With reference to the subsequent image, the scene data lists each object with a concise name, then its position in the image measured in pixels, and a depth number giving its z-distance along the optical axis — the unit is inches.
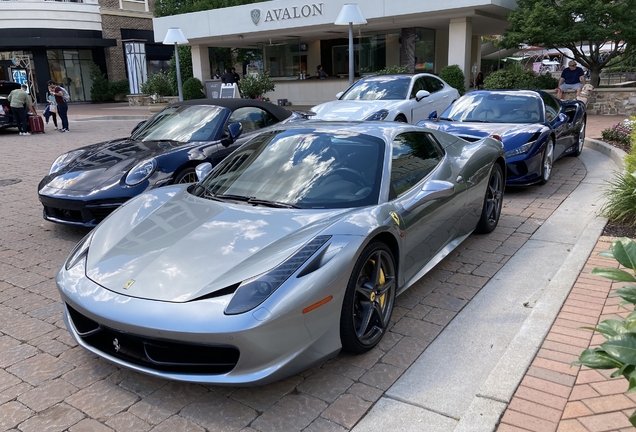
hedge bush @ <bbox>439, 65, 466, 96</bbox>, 704.4
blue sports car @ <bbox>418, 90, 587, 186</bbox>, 287.9
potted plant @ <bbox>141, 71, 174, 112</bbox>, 980.6
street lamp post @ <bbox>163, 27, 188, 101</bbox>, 724.0
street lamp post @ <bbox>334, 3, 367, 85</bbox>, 523.8
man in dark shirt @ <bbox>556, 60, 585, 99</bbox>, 615.2
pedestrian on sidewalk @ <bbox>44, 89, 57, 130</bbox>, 725.3
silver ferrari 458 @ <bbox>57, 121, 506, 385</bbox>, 105.7
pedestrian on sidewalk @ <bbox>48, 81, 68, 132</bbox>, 703.7
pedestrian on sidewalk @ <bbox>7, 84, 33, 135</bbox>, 647.1
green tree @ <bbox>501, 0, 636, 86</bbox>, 600.1
